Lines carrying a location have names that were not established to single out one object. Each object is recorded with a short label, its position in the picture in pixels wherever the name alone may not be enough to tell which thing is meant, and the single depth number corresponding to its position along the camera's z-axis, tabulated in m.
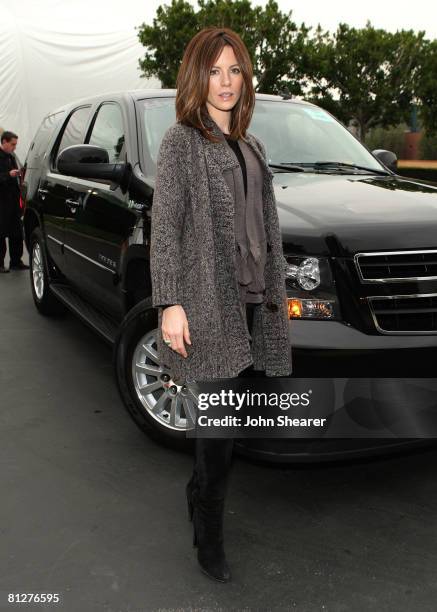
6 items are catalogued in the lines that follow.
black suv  3.07
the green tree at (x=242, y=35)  31.14
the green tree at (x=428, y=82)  32.46
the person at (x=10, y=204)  10.02
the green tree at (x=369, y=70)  32.09
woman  2.46
